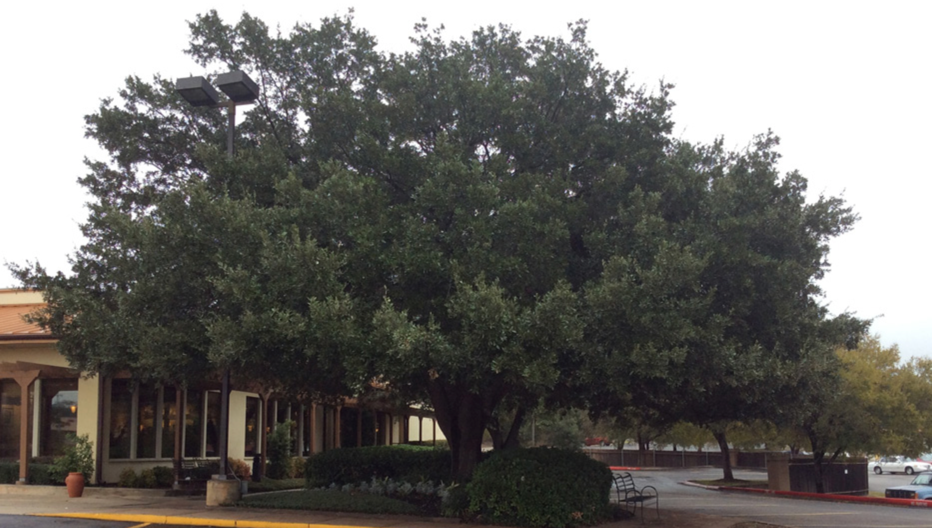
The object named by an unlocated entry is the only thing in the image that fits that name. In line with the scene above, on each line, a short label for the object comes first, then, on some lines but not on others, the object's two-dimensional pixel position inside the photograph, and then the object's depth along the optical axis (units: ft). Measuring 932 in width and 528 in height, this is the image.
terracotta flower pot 60.18
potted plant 64.28
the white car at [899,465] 173.17
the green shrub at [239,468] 74.50
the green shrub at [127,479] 66.80
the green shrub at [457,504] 49.47
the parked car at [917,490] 81.46
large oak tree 41.81
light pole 49.52
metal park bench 49.37
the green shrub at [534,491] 46.39
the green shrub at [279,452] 82.64
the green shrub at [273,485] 72.25
